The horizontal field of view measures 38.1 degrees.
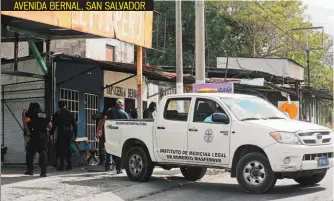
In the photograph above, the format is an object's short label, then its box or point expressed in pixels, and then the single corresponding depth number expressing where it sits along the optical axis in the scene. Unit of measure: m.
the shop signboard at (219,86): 12.92
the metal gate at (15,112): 13.78
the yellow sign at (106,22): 10.19
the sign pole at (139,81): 14.23
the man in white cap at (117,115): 11.67
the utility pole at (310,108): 38.21
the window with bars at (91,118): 15.84
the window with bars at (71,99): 14.44
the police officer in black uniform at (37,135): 10.88
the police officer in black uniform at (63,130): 12.13
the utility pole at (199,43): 13.46
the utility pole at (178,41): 16.37
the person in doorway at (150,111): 13.37
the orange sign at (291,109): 18.97
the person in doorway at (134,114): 14.54
